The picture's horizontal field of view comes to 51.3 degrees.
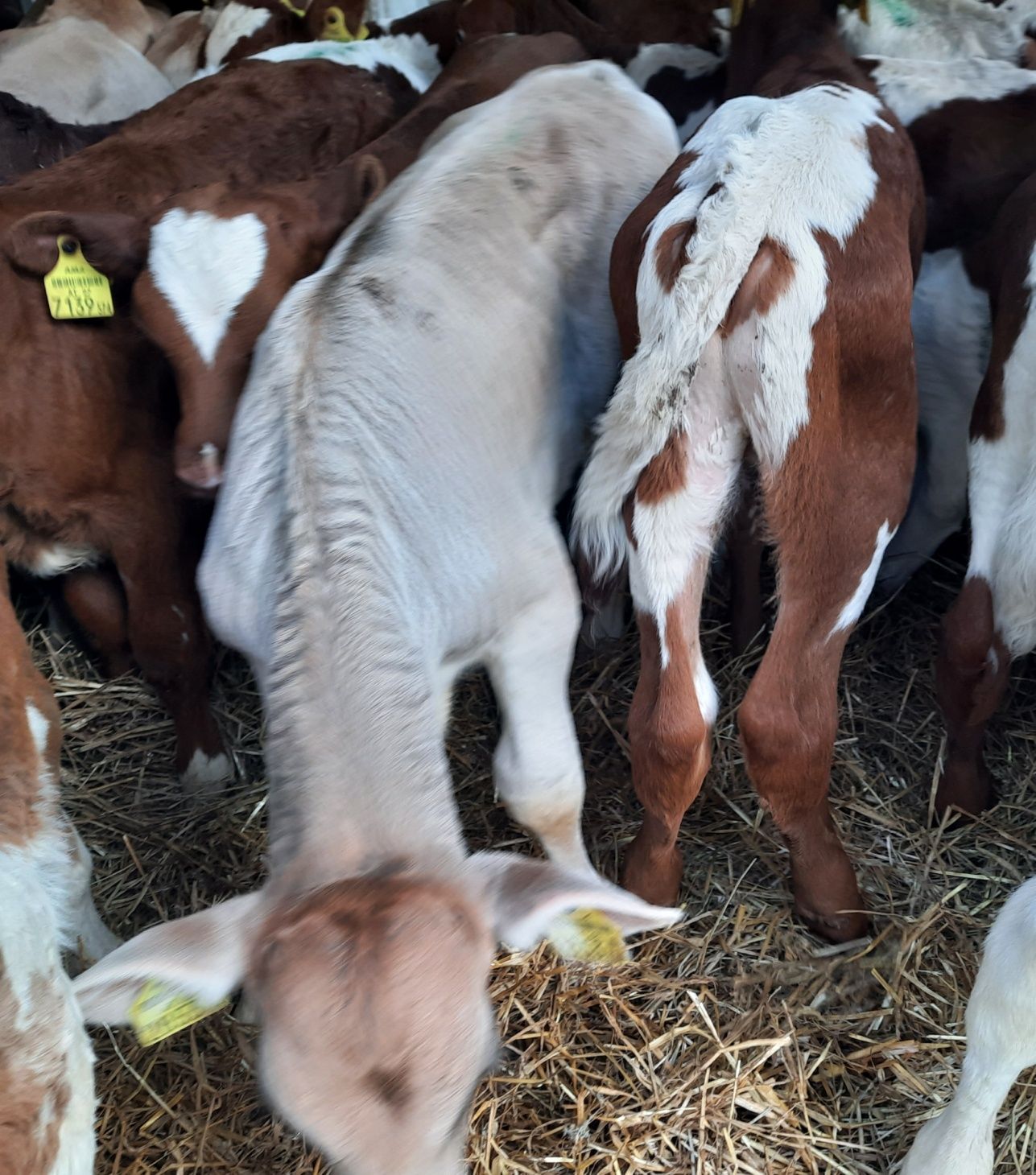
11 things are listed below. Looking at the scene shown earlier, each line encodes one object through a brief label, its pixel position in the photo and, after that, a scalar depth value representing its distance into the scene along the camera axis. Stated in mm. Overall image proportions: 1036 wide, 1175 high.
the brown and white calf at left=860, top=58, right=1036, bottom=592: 2762
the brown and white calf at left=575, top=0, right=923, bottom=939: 1902
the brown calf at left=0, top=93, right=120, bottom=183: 3588
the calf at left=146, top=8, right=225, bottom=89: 5020
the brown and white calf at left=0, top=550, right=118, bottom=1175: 1618
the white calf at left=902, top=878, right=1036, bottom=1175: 1603
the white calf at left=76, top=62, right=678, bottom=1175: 1394
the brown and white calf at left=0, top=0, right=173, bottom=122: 4367
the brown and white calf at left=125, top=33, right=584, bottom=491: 2434
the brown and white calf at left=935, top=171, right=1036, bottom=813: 2225
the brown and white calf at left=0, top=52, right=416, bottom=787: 2676
